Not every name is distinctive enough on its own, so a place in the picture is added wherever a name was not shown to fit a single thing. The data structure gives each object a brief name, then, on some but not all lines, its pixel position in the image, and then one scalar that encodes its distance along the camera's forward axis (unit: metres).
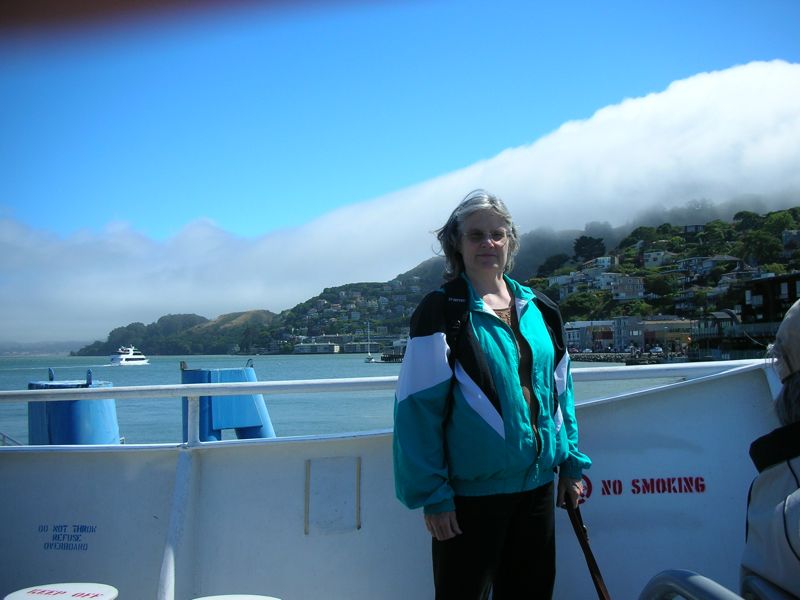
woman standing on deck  2.19
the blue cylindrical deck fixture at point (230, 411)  4.41
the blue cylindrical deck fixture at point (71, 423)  4.34
